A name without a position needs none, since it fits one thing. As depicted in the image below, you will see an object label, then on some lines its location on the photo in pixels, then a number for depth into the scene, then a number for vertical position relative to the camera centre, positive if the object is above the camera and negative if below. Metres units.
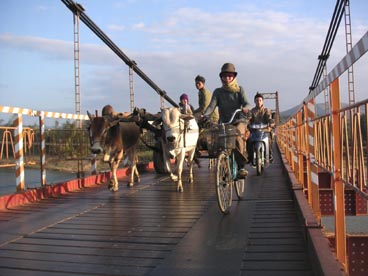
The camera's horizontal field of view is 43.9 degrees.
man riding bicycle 5.71 +0.61
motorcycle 8.30 -0.01
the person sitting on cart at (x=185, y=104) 7.30 +0.73
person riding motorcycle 8.62 +0.54
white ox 6.23 +0.15
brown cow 6.46 +0.14
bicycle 4.68 -0.13
